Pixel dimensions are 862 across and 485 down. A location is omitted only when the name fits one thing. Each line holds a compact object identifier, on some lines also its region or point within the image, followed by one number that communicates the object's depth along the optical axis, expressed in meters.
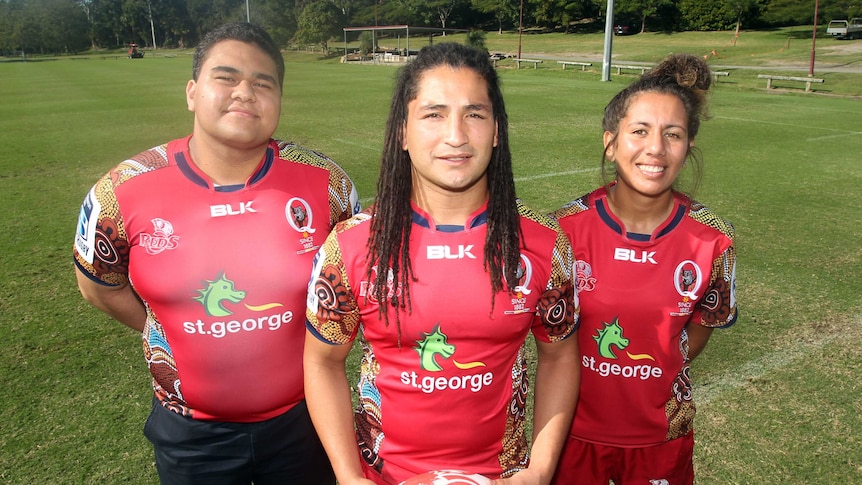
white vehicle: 47.41
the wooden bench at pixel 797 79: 24.18
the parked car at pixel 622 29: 62.59
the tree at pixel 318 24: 70.12
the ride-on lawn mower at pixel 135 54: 63.87
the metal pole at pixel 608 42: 28.69
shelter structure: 48.20
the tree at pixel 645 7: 60.66
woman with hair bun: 2.35
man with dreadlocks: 1.81
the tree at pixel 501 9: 72.06
